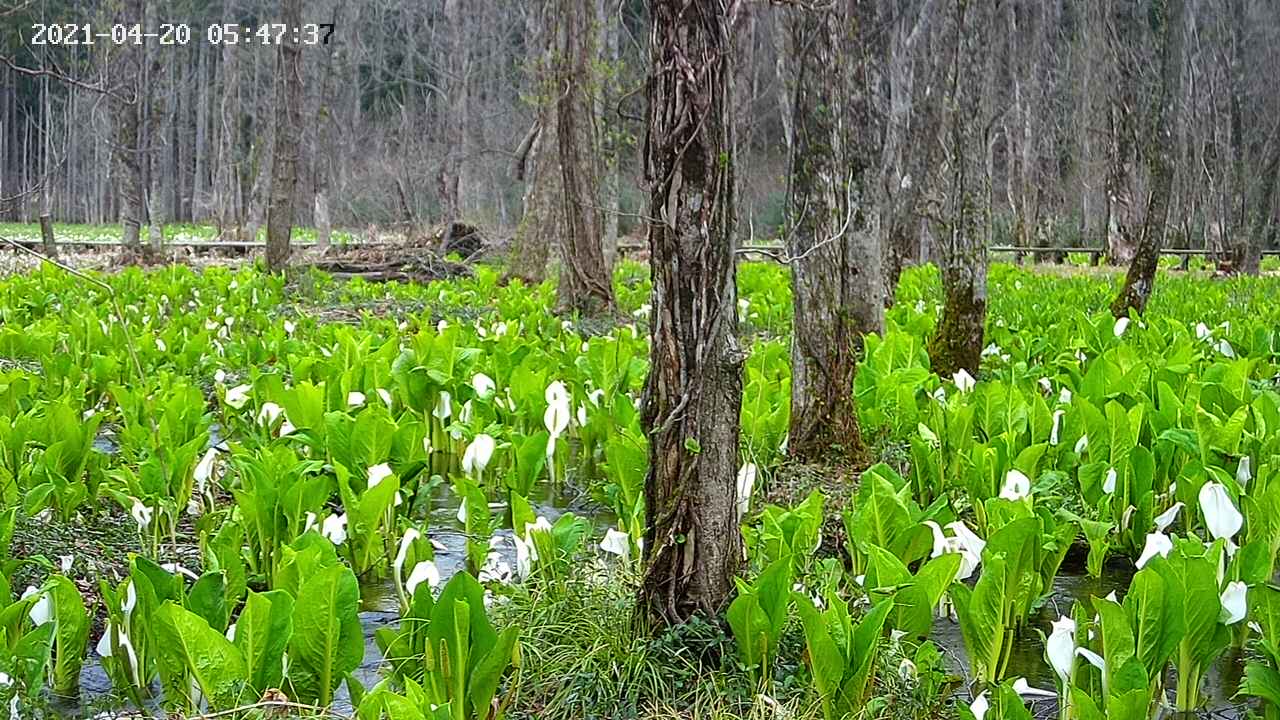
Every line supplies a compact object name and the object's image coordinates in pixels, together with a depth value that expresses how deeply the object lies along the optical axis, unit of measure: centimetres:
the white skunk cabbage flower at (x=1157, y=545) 330
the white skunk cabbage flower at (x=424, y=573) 336
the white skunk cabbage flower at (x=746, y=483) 407
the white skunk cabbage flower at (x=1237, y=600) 309
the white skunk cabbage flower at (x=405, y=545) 359
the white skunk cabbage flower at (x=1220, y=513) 360
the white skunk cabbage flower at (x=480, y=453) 493
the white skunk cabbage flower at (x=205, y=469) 452
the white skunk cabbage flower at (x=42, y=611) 311
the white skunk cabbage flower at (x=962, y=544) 360
